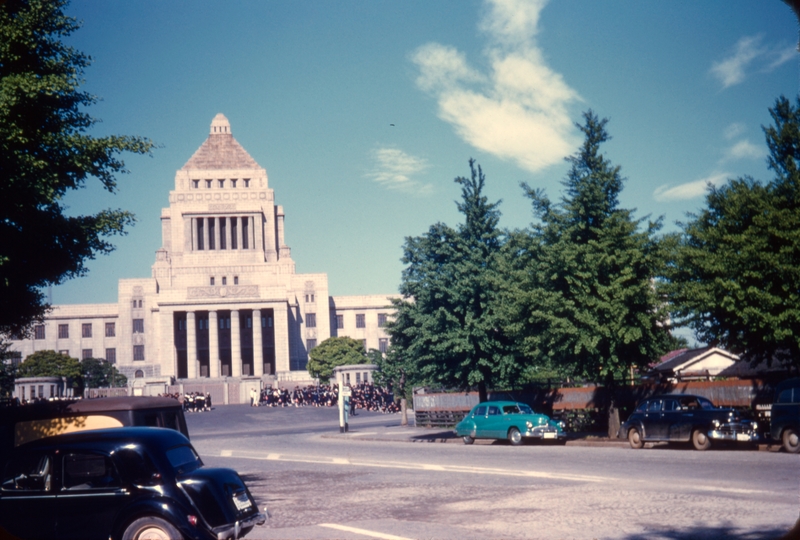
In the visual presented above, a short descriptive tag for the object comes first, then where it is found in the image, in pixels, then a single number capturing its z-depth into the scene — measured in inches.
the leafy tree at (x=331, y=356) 3919.8
